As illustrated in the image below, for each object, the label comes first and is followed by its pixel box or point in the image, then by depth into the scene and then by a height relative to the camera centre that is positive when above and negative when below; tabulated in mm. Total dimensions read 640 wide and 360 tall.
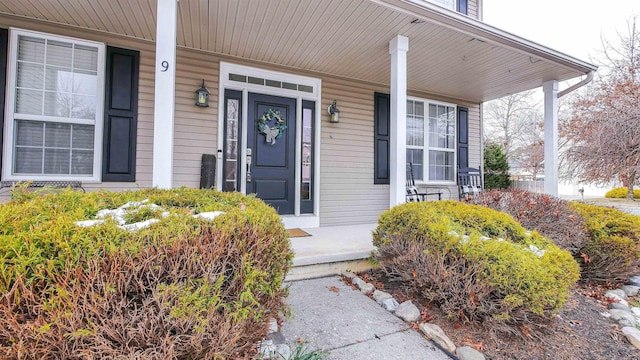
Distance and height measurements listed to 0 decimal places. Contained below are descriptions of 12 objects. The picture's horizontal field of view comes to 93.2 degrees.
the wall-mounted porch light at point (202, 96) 3828 +1113
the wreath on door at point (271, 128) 4227 +844
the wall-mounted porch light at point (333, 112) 4629 +1135
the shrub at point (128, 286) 949 -362
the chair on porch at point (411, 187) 4863 +10
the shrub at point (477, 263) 1815 -501
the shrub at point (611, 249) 2943 -573
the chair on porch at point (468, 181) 5609 +143
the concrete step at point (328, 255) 2766 -656
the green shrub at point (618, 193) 10054 -62
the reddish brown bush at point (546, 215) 2912 -256
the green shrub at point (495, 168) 7762 +559
